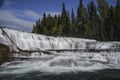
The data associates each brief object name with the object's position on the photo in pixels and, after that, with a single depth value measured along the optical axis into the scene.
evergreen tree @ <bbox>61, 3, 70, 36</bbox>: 37.04
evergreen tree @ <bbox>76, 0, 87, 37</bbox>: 37.89
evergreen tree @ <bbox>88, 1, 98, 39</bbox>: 36.15
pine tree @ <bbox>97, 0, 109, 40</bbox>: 36.26
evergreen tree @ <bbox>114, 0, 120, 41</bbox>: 28.70
